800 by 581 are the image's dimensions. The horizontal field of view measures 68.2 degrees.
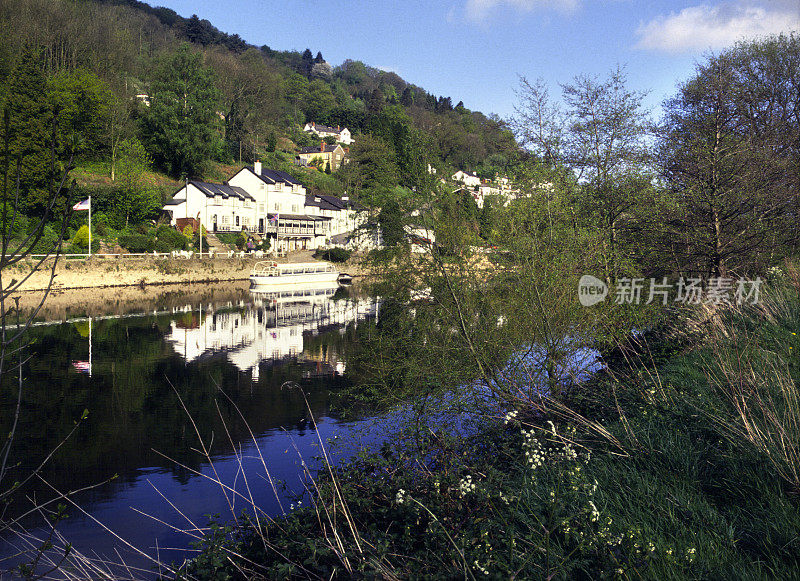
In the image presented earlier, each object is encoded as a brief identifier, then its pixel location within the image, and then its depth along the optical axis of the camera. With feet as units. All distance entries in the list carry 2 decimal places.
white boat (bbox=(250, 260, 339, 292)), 165.27
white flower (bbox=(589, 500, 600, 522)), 15.38
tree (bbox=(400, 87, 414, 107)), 545.19
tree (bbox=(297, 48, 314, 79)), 631.03
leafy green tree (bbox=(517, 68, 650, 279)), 48.62
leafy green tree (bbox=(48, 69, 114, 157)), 151.43
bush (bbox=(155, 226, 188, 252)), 165.17
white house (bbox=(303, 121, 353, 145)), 430.04
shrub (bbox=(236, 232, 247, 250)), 207.62
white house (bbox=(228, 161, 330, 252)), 233.76
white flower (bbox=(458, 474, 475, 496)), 18.20
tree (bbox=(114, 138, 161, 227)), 170.40
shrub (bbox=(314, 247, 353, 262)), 213.25
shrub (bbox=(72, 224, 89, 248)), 145.38
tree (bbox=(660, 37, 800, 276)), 43.93
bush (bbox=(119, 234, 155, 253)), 158.51
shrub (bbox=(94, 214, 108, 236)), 163.14
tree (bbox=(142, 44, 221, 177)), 211.61
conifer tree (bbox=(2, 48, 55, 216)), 127.34
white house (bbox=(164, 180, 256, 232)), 199.00
